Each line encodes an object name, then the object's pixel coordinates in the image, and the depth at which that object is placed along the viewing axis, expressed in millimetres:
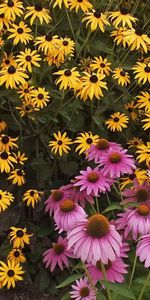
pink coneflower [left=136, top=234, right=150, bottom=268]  1645
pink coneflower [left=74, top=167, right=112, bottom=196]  1970
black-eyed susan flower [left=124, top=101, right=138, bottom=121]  3227
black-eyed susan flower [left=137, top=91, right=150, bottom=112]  3037
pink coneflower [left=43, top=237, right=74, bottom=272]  2115
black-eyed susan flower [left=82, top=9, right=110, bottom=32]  3035
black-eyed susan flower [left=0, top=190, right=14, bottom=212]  2754
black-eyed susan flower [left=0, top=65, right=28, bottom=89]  2822
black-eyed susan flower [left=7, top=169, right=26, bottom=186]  2931
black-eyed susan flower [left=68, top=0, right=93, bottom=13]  3176
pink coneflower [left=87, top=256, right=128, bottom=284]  1857
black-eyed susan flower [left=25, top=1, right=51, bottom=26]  3072
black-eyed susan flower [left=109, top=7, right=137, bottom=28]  3107
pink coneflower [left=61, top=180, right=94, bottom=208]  2049
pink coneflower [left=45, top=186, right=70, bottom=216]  1991
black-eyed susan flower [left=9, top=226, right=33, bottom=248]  2824
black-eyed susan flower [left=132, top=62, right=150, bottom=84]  3001
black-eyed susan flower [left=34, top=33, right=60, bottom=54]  2998
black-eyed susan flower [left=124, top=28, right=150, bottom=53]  2982
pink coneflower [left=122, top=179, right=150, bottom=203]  1967
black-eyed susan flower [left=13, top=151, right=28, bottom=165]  2970
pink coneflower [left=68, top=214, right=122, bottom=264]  1557
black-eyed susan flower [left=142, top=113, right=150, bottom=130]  2942
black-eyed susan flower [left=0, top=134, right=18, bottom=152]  2943
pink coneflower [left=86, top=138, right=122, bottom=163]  2167
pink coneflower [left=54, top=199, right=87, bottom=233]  1760
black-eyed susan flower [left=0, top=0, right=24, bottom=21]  3074
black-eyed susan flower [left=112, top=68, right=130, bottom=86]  3027
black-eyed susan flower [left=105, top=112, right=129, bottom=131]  3043
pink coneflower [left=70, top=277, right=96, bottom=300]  2081
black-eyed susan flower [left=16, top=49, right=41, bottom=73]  2996
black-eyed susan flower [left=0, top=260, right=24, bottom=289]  2758
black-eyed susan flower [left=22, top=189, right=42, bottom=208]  2905
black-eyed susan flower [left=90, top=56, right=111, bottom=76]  3076
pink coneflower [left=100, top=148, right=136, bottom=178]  2004
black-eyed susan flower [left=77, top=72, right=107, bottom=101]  2857
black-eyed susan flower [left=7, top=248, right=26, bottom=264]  2838
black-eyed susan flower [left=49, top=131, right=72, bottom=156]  2938
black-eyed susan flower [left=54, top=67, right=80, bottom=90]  2869
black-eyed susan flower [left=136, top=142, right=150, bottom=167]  2864
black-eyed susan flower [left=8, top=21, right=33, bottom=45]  3037
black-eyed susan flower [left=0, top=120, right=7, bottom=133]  3057
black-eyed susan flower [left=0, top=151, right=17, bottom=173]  2864
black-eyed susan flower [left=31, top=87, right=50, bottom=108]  2928
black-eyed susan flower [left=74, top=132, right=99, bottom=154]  2898
